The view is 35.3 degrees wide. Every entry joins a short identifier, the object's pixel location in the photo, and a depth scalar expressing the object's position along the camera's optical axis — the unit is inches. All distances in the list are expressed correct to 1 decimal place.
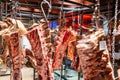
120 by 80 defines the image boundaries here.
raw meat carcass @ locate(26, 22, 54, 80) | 55.2
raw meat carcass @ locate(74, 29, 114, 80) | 40.6
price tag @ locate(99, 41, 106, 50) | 40.7
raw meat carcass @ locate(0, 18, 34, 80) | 65.8
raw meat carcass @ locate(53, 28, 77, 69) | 81.5
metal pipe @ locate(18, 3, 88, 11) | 111.9
